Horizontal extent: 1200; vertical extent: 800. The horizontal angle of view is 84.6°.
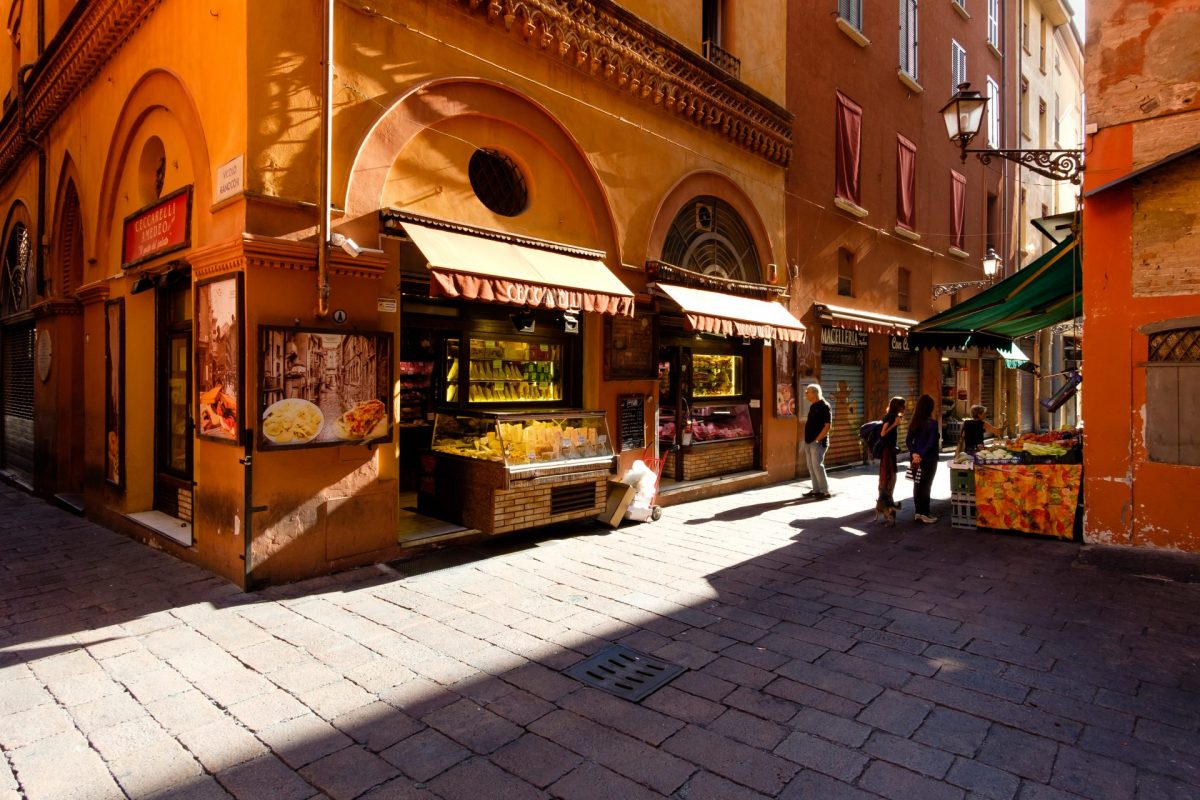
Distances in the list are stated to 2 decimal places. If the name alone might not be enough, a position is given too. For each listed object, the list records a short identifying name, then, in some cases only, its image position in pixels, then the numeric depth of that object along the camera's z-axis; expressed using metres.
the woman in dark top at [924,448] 8.65
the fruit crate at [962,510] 8.33
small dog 8.41
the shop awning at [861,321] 12.74
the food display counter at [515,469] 7.00
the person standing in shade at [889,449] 8.38
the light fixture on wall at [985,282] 16.02
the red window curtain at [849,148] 13.45
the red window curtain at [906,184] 15.48
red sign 6.74
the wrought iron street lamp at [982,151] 7.67
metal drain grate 3.95
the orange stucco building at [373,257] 5.84
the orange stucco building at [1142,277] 6.83
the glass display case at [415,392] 9.84
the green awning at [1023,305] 8.66
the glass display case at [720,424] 10.77
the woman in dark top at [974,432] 11.09
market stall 7.61
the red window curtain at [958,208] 18.03
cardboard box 8.16
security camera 5.82
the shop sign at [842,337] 13.23
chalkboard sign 8.92
